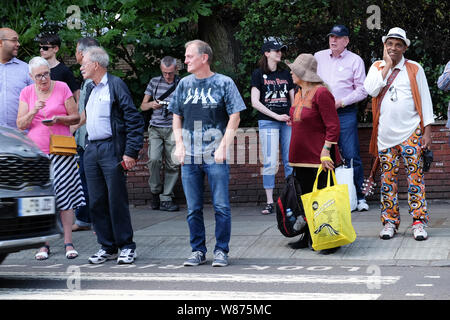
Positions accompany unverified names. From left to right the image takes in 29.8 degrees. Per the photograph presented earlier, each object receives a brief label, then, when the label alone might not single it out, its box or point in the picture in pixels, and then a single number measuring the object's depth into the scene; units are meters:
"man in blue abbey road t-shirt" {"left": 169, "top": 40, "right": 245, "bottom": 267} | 7.53
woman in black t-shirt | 10.59
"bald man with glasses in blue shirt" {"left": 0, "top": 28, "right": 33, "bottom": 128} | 8.77
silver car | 6.44
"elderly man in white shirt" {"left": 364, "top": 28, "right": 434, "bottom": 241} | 8.21
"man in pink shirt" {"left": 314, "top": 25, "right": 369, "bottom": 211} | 10.26
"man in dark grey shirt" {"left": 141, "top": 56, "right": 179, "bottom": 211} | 11.50
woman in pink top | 8.36
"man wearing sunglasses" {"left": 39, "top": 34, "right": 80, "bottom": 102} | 9.73
